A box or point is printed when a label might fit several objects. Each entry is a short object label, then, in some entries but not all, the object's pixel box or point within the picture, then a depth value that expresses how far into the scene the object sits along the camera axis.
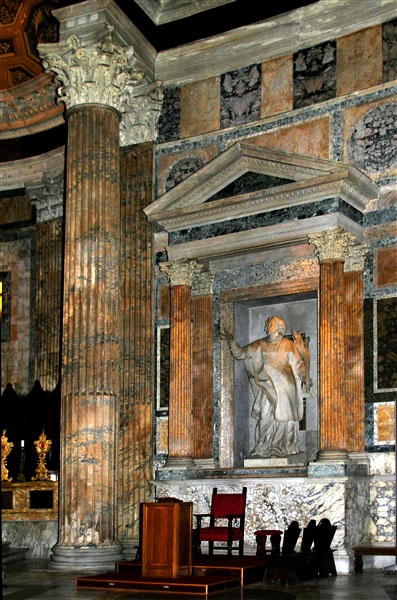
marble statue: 13.82
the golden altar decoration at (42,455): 15.68
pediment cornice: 12.71
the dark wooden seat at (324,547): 11.02
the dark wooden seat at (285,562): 10.29
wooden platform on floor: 9.54
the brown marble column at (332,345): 12.41
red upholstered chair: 11.59
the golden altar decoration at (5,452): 16.30
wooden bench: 11.12
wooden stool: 10.55
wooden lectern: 10.09
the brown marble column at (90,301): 12.32
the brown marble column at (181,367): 13.98
